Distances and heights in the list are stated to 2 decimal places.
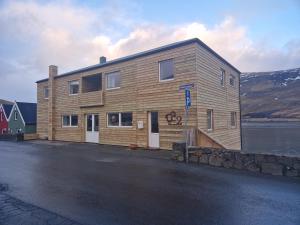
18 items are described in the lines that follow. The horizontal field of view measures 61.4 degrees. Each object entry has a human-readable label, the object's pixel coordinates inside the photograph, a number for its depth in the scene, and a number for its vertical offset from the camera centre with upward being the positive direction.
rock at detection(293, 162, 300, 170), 8.44 -1.48
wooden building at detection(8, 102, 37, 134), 32.44 +0.73
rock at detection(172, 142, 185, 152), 11.59 -1.11
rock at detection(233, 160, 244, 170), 9.66 -1.65
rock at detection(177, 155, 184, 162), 11.55 -1.64
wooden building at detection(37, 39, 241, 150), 14.74 +1.61
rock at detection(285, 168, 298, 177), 8.44 -1.72
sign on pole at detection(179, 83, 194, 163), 11.20 +1.03
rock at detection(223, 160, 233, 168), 9.97 -1.66
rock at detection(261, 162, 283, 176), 8.74 -1.65
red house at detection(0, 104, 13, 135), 38.42 +1.24
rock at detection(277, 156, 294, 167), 8.61 -1.34
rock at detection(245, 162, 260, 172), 9.26 -1.69
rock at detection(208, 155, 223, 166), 10.27 -1.58
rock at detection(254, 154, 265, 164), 9.20 -1.34
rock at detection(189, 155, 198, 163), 11.12 -1.61
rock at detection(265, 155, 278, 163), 8.93 -1.31
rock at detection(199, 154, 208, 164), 10.75 -1.58
